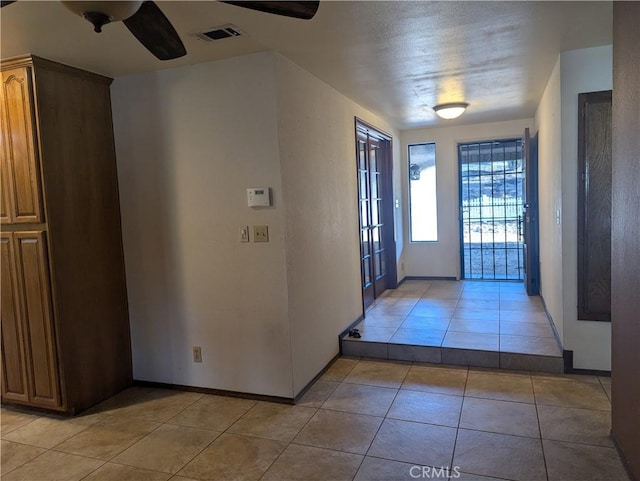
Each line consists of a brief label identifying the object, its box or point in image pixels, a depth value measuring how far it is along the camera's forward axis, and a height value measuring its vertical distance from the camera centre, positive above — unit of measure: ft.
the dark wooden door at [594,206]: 9.75 -0.28
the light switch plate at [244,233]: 9.73 -0.49
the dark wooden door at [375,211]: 15.78 -0.30
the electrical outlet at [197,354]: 10.46 -3.29
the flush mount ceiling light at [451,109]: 14.88 +3.04
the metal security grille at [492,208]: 19.88 -0.46
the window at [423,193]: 20.98 +0.38
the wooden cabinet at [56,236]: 9.05 -0.35
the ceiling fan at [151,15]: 4.55 +2.49
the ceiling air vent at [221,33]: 7.82 +3.19
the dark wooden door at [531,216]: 16.61 -0.75
